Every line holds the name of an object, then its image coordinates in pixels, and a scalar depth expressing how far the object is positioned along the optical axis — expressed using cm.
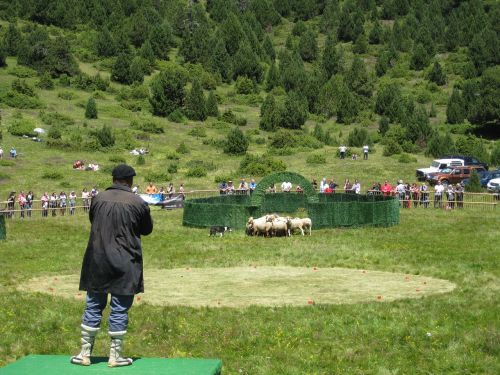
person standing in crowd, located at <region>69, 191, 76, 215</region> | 4529
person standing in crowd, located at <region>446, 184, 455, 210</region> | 4631
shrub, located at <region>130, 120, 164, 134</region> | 8388
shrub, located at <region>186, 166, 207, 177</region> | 6381
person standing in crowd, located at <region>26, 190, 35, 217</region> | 4384
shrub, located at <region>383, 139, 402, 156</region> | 7500
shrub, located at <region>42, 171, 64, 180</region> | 5948
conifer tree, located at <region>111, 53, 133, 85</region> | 10794
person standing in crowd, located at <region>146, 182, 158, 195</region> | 4838
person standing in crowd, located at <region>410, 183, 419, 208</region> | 4772
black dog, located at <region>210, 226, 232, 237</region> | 3612
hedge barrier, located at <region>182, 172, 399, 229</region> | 3869
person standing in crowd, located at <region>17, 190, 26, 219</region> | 4393
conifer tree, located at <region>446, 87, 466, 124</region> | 9681
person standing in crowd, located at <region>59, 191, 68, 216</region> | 4522
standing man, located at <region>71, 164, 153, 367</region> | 1034
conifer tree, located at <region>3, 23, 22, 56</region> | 11019
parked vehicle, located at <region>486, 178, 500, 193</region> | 5434
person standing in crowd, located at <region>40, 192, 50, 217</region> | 4475
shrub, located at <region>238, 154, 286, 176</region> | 6406
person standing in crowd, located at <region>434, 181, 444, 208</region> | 4669
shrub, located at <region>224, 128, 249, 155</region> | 7519
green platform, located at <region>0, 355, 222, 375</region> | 958
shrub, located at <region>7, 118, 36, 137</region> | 7462
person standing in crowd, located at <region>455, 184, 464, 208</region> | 4575
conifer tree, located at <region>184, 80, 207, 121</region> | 9475
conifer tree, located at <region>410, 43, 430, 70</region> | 12712
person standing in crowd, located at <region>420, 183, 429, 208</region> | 4661
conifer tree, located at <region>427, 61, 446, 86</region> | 11956
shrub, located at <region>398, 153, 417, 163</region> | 6919
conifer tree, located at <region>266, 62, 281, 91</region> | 11656
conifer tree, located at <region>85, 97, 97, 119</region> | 8700
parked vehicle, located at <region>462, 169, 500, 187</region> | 5750
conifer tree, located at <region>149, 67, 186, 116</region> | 9394
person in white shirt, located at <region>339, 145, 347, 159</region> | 7011
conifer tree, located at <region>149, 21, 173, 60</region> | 12321
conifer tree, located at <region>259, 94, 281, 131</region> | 9138
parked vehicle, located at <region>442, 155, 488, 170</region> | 6400
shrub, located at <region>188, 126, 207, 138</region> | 8506
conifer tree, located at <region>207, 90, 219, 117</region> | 9675
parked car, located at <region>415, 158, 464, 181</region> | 5971
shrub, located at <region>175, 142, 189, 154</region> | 7456
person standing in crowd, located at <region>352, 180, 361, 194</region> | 5016
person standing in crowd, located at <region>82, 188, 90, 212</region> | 4599
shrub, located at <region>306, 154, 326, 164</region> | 6831
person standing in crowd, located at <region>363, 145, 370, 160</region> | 7010
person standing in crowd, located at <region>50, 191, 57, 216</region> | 4512
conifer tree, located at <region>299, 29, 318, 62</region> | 13688
